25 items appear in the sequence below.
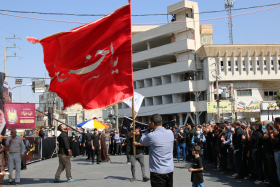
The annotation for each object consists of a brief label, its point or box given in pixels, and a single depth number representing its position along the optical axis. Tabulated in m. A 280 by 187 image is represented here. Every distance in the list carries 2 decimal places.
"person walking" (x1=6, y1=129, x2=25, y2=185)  10.18
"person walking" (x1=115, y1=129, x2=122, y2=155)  22.91
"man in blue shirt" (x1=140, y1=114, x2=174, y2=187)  5.54
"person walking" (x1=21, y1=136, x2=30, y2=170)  14.64
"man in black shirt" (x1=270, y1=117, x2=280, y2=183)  8.02
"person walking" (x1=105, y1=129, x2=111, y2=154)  21.57
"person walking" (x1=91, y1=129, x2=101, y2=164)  16.50
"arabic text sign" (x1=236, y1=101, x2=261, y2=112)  43.19
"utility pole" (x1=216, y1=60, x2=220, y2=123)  38.00
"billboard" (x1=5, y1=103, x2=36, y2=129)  17.08
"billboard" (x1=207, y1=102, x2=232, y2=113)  40.53
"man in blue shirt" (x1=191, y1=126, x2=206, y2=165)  14.34
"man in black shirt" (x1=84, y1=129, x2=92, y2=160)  18.97
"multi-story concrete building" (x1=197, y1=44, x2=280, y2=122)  43.31
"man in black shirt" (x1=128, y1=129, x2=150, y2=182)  10.19
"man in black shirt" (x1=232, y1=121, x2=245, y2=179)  10.59
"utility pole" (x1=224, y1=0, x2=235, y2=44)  48.71
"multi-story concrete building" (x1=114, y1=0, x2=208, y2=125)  44.62
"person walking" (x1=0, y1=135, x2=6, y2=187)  9.73
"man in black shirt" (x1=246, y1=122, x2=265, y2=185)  9.43
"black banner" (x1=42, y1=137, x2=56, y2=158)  20.32
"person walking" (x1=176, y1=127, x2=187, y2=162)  16.28
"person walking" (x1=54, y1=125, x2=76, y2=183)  10.30
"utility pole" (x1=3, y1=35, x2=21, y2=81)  39.22
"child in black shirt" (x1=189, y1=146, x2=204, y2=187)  6.88
